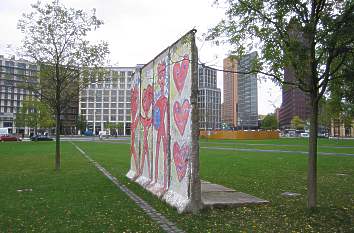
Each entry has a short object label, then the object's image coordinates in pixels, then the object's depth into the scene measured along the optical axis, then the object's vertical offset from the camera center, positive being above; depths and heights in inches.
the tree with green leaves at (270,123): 5664.4 +106.5
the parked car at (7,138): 2863.4 -48.3
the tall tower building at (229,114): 4766.2 +207.3
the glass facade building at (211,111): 3871.8 +207.9
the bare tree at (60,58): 737.6 +126.9
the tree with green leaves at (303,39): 309.6 +68.3
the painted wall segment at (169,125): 375.6 +6.1
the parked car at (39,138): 2950.3 -49.5
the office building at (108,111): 6550.2 +304.5
